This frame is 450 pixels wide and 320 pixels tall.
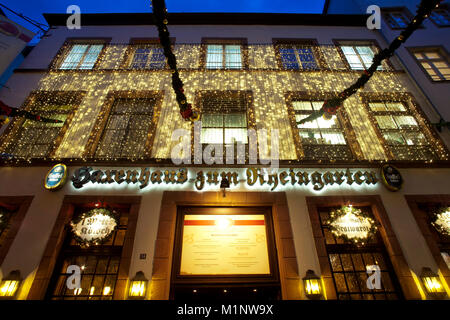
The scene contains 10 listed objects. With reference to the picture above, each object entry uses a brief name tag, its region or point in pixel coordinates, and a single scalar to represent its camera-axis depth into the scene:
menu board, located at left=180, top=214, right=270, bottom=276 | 5.07
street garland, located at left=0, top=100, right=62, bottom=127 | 6.16
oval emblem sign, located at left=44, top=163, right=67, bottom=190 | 5.69
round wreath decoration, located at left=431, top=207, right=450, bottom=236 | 5.42
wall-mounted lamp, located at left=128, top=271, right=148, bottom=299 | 4.47
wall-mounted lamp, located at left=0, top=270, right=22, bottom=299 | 4.44
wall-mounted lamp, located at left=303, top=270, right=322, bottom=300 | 4.52
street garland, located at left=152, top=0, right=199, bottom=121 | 3.20
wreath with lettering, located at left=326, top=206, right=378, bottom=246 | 5.18
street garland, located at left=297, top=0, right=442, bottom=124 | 3.42
